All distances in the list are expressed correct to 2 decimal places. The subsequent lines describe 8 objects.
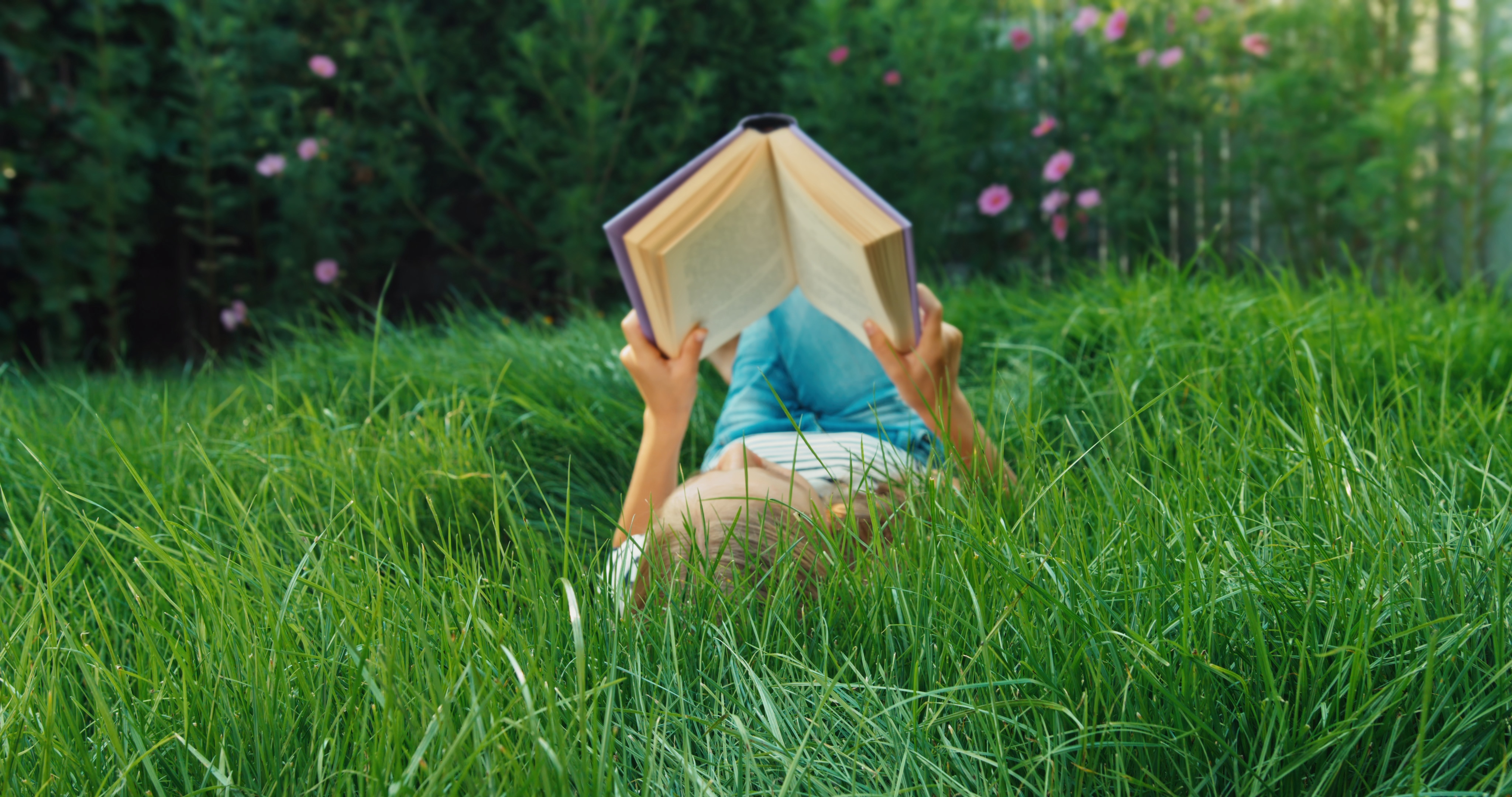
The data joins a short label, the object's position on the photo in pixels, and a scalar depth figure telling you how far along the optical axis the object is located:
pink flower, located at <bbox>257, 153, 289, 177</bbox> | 4.09
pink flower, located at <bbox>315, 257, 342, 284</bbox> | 4.23
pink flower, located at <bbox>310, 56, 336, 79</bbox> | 4.15
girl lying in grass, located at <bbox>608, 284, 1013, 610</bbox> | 1.22
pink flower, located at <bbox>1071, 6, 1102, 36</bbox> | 4.30
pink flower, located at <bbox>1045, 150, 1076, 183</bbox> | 4.29
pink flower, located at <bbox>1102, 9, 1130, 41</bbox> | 4.32
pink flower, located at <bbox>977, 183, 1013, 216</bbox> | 4.47
